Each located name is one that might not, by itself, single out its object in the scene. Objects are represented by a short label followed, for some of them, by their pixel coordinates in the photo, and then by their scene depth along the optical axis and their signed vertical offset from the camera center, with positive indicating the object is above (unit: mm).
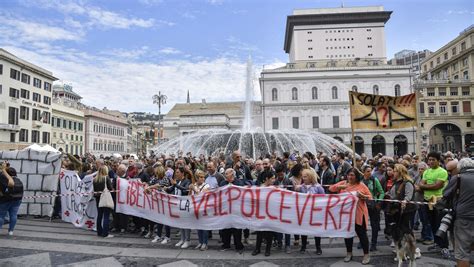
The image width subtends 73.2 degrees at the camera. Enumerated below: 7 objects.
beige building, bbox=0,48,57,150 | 43156 +7979
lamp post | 37250 +6602
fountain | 26406 +1040
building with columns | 58344 +11287
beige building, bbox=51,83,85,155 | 57000 +5510
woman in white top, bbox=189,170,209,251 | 6867 -767
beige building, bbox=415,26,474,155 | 58812 +8526
